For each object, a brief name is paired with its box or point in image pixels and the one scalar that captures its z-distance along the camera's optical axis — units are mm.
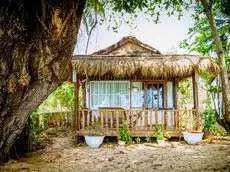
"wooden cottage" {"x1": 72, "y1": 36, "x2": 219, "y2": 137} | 7086
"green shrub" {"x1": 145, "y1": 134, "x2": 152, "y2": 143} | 6943
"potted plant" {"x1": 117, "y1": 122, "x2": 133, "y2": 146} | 6718
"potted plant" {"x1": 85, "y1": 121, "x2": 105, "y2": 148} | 6482
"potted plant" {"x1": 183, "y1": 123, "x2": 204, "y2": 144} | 6603
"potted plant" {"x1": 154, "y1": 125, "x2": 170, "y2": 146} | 6678
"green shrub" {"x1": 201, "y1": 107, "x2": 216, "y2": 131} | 7409
